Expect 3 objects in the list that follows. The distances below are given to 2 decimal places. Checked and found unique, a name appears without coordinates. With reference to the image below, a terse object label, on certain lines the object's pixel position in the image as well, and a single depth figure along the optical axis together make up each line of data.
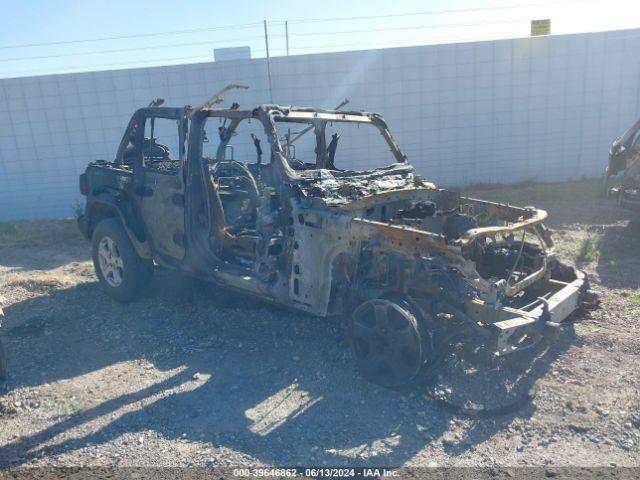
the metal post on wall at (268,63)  11.02
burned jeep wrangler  3.98
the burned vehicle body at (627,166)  8.24
